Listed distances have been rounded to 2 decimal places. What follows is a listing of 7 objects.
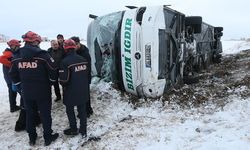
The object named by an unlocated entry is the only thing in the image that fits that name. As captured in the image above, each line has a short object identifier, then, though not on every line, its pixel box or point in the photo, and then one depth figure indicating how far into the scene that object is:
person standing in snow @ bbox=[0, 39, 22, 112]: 3.78
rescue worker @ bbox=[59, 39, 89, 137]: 3.04
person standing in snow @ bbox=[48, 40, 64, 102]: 3.95
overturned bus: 3.88
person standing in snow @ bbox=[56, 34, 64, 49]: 4.05
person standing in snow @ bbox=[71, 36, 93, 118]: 3.52
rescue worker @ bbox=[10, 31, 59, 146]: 2.96
